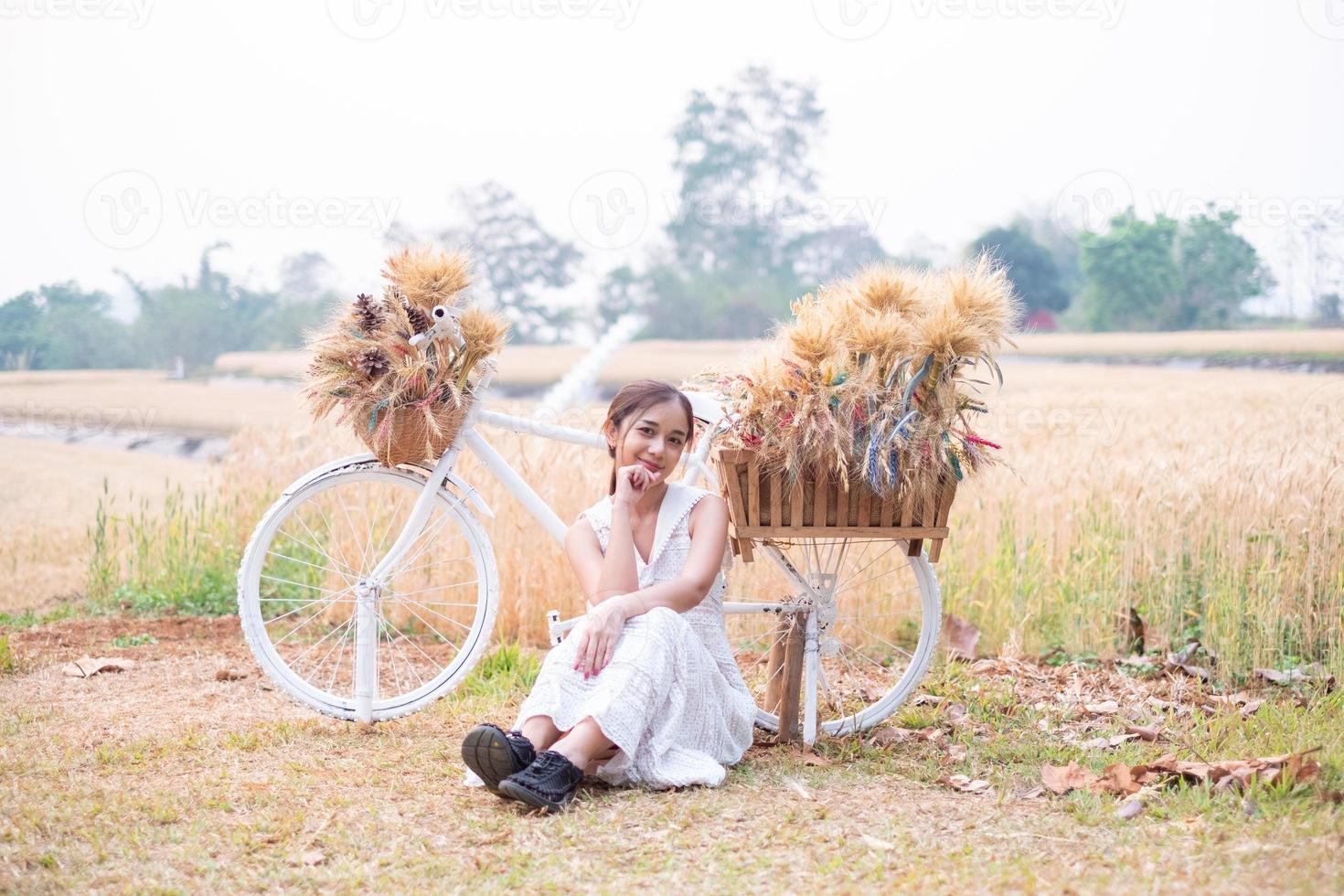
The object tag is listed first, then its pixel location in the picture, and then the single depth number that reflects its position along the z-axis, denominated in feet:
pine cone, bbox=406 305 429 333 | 11.22
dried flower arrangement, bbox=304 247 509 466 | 11.13
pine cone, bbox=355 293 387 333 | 11.18
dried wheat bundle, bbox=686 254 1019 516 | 10.35
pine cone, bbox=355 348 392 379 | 11.00
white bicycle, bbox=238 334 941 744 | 11.64
